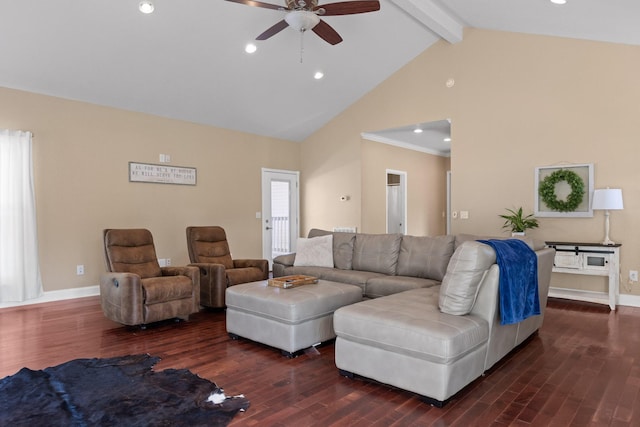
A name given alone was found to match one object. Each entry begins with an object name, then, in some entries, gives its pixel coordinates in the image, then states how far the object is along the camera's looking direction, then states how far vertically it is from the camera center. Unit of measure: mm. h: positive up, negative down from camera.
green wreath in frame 5266 +178
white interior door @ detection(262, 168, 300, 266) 7797 -89
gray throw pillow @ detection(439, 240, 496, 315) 2678 -463
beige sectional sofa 2414 -798
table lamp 4793 +45
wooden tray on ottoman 3695 -681
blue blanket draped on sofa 2787 -534
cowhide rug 2242 -1144
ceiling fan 3562 +1751
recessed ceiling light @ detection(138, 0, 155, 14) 4194 +2079
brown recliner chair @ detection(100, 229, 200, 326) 3912 -758
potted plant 5527 -231
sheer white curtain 4832 -124
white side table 4816 -719
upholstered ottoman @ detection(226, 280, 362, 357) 3242 -863
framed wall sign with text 5953 +532
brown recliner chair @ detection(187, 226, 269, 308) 4727 -723
